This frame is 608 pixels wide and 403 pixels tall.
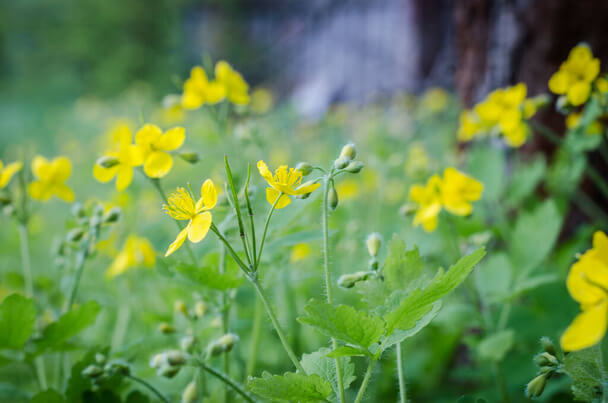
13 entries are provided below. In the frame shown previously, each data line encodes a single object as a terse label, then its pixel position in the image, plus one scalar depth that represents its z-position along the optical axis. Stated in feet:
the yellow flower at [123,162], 1.51
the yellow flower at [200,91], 1.72
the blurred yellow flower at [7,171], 1.54
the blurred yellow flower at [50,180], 1.60
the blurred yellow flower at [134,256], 1.71
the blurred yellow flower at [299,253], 1.91
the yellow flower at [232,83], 1.75
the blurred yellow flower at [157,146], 1.51
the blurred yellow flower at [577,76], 1.62
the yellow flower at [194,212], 1.35
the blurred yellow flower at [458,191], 1.61
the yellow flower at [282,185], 1.37
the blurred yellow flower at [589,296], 1.26
